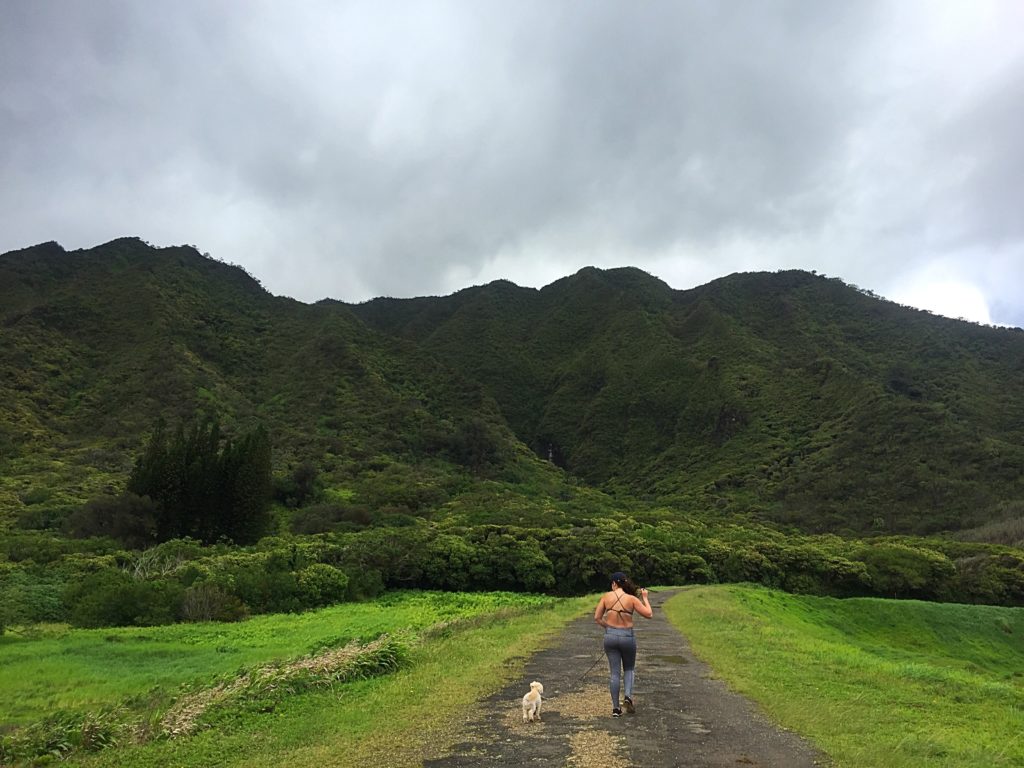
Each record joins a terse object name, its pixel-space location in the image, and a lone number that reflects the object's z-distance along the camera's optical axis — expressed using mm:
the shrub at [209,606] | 27364
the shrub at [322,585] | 32375
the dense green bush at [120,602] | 25984
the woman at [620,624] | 9398
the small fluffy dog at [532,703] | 9070
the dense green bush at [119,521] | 45656
